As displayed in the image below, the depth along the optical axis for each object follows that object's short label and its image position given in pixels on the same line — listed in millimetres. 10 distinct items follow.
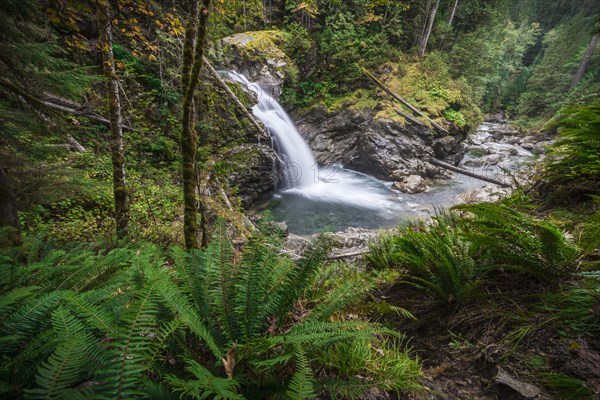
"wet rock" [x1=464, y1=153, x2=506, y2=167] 16484
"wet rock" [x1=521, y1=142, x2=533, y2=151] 21430
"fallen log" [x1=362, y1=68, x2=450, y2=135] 14914
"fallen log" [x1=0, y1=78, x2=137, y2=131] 5184
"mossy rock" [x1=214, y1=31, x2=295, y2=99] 13398
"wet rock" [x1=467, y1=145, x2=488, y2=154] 19703
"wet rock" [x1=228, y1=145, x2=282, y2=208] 10359
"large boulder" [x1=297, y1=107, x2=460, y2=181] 14516
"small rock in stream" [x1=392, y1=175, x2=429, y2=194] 13130
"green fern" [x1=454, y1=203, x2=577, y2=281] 1834
